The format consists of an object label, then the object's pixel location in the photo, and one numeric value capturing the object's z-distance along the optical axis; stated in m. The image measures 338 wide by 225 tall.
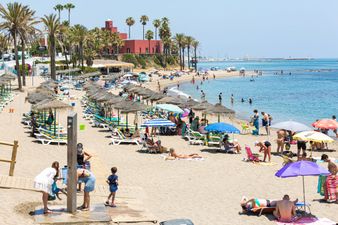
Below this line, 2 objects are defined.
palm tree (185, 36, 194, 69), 144.75
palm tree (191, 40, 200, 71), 150.26
